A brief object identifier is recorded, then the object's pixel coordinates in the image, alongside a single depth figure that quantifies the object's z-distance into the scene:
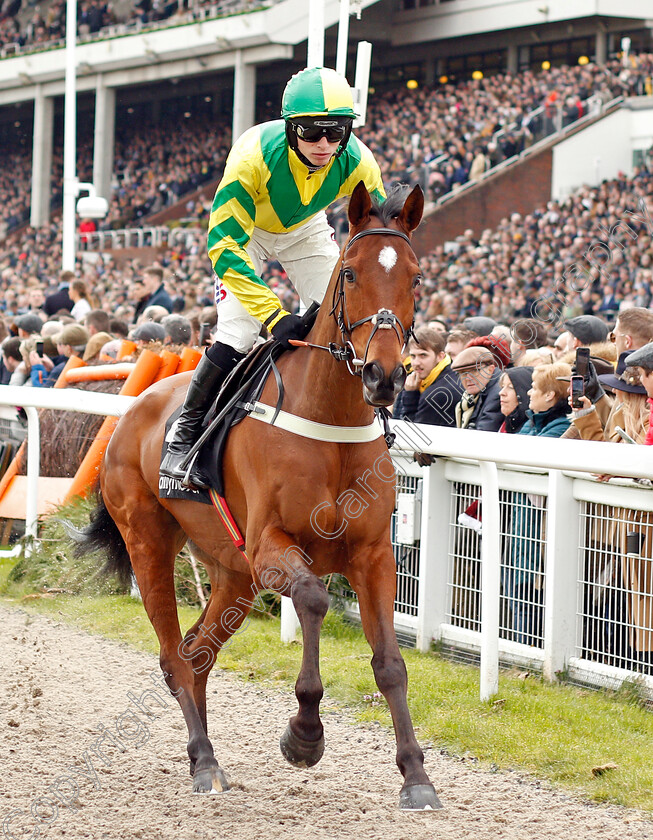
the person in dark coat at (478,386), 5.45
